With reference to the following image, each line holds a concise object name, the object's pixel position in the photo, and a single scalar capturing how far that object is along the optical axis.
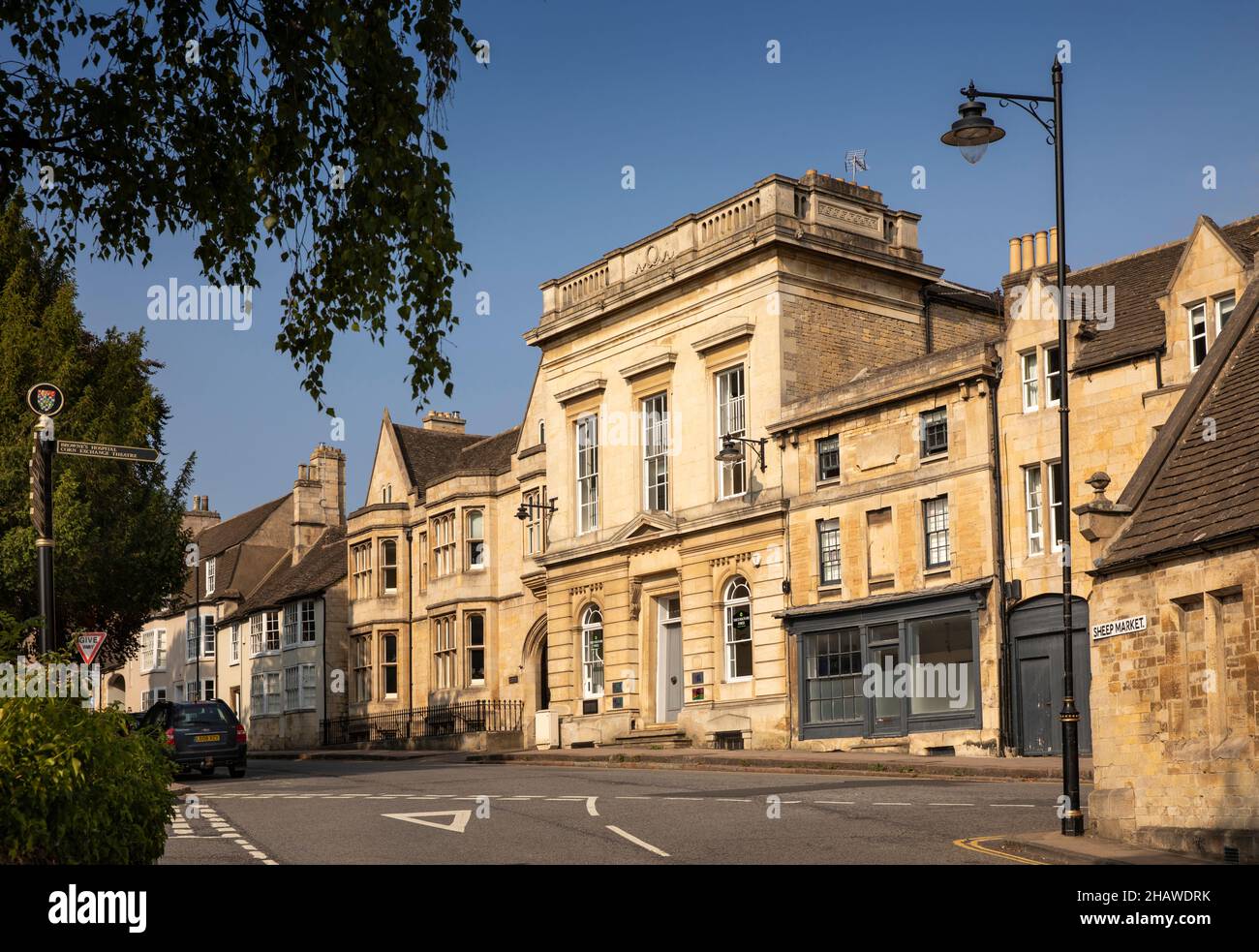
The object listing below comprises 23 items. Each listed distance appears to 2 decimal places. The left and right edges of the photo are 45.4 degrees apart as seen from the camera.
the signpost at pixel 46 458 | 16.08
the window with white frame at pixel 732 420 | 38.03
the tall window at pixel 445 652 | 50.53
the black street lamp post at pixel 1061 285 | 16.20
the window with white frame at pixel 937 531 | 32.41
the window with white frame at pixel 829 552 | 34.91
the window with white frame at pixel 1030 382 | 30.73
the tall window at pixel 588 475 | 43.22
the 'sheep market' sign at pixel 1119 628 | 15.43
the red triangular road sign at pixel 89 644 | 24.41
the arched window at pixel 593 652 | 42.53
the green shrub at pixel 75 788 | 8.85
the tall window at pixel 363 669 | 55.38
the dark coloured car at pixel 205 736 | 31.53
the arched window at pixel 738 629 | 37.50
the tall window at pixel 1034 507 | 30.38
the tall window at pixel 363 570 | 55.91
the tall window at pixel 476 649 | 49.56
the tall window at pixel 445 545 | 51.03
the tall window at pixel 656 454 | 40.62
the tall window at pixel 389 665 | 54.53
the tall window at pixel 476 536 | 50.22
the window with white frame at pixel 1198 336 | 27.92
